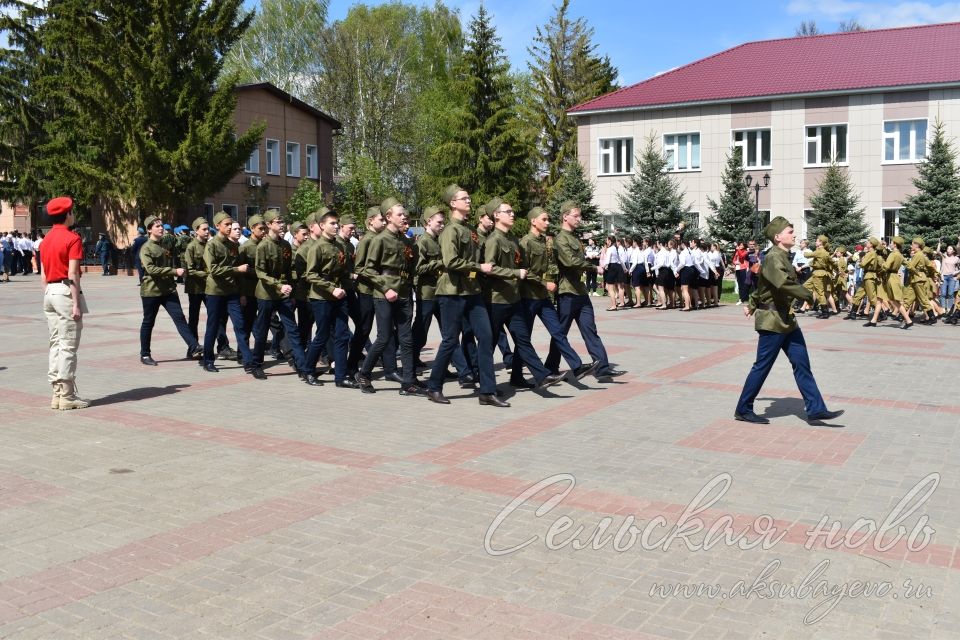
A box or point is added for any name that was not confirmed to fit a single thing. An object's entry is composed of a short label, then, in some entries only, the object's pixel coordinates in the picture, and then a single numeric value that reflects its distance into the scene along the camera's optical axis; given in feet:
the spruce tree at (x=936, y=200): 99.25
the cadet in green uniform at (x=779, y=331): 27.43
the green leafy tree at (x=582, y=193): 121.70
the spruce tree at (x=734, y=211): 115.85
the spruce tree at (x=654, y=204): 114.73
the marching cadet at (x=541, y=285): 33.76
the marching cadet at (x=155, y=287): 40.16
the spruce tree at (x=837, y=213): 109.40
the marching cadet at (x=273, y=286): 36.47
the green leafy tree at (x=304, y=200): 128.67
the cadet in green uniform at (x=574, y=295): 35.19
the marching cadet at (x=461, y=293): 30.17
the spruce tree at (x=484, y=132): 151.43
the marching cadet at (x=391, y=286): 32.86
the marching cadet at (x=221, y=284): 37.99
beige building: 122.93
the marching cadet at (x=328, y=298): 34.45
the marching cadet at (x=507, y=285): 31.14
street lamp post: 112.98
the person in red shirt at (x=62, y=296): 29.37
